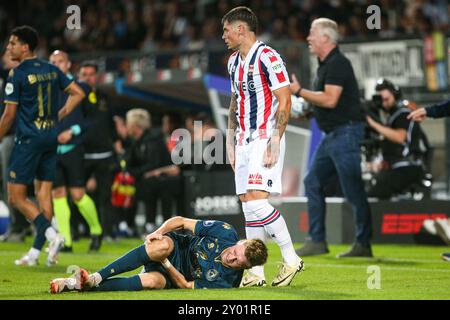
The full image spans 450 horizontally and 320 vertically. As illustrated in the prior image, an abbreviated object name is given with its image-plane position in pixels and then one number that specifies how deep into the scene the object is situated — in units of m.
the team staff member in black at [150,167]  15.80
